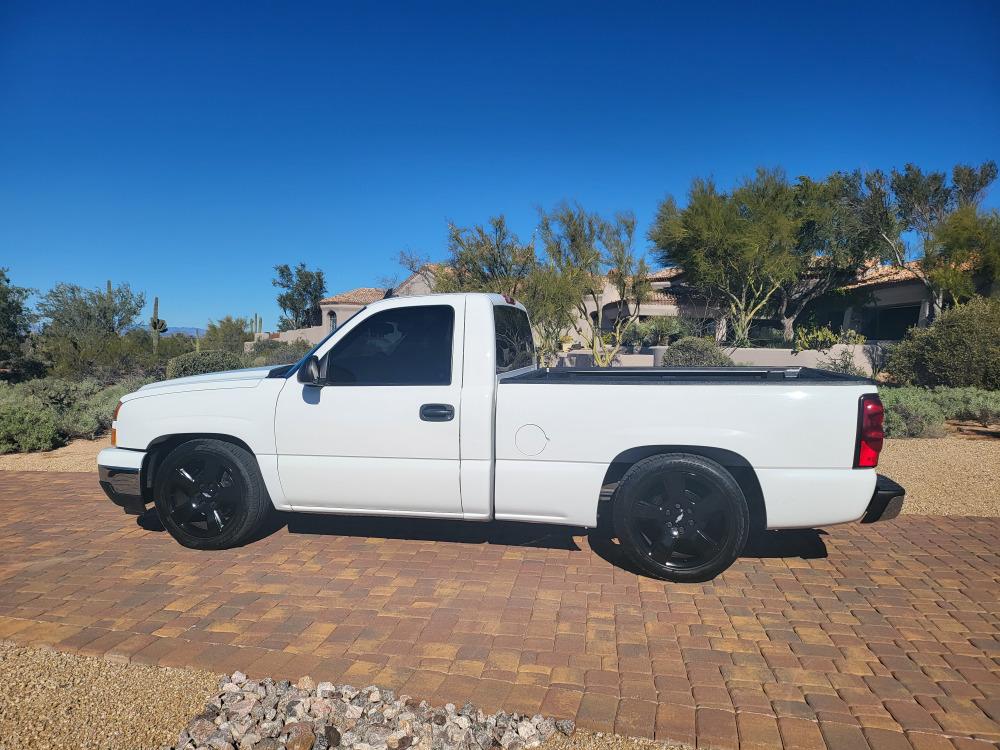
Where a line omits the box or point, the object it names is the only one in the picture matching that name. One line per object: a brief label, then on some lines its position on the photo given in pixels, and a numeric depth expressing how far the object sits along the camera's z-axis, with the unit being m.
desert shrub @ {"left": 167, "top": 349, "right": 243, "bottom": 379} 14.77
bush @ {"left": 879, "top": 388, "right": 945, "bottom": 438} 10.16
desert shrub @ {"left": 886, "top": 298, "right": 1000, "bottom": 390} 13.61
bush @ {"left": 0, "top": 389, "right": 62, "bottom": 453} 9.24
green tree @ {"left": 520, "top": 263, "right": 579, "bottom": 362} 22.56
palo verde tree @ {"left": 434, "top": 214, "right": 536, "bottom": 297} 23.16
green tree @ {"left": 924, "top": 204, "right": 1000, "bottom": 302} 21.59
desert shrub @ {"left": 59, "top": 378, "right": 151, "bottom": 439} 10.41
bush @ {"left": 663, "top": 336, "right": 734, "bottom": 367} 17.44
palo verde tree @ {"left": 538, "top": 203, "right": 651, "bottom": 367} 24.55
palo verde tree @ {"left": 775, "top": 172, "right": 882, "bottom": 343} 26.84
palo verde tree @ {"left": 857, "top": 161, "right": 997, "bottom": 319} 22.89
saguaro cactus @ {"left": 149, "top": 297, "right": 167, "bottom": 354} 32.00
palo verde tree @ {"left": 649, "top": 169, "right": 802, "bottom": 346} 25.72
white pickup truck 3.90
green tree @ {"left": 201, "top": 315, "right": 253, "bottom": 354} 40.19
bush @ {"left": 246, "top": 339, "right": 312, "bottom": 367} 22.27
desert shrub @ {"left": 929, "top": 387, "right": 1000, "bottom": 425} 11.46
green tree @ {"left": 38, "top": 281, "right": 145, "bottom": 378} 17.36
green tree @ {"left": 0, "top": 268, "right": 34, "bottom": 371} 23.09
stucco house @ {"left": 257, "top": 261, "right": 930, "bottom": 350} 27.39
